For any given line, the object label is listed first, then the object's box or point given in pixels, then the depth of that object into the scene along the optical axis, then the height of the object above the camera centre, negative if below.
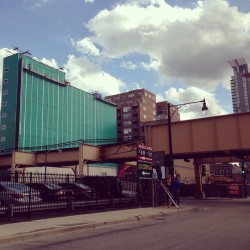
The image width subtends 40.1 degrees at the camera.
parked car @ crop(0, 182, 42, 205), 15.48 -0.14
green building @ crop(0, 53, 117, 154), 80.56 +20.73
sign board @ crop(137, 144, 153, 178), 21.73 +1.67
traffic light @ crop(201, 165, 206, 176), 42.15 +1.81
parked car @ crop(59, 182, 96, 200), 21.20 -0.11
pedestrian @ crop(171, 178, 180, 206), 22.73 -0.16
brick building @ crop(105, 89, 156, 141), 133.99 +30.05
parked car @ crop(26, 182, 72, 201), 17.92 -0.11
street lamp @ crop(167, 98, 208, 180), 25.12 +2.07
